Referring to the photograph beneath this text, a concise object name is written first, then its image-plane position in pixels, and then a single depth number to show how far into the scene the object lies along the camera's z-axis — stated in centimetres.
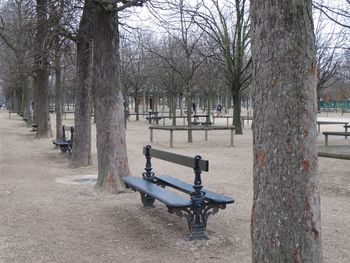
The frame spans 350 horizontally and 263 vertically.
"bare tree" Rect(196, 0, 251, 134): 2483
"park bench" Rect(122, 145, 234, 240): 588
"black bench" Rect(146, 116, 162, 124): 3516
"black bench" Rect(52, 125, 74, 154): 1587
